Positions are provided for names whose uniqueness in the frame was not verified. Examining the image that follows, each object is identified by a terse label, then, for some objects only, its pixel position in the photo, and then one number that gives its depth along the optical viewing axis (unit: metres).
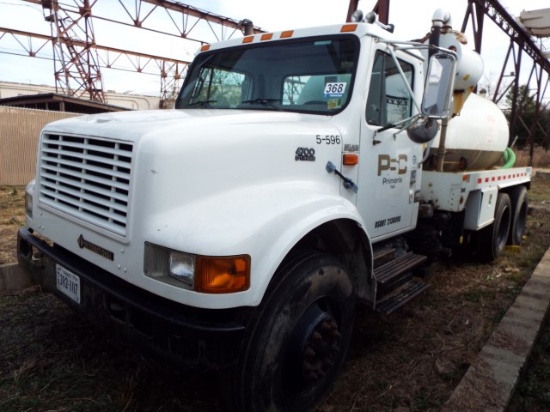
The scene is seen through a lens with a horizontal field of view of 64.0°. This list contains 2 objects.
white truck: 1.98
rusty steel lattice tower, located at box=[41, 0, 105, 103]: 21.67
